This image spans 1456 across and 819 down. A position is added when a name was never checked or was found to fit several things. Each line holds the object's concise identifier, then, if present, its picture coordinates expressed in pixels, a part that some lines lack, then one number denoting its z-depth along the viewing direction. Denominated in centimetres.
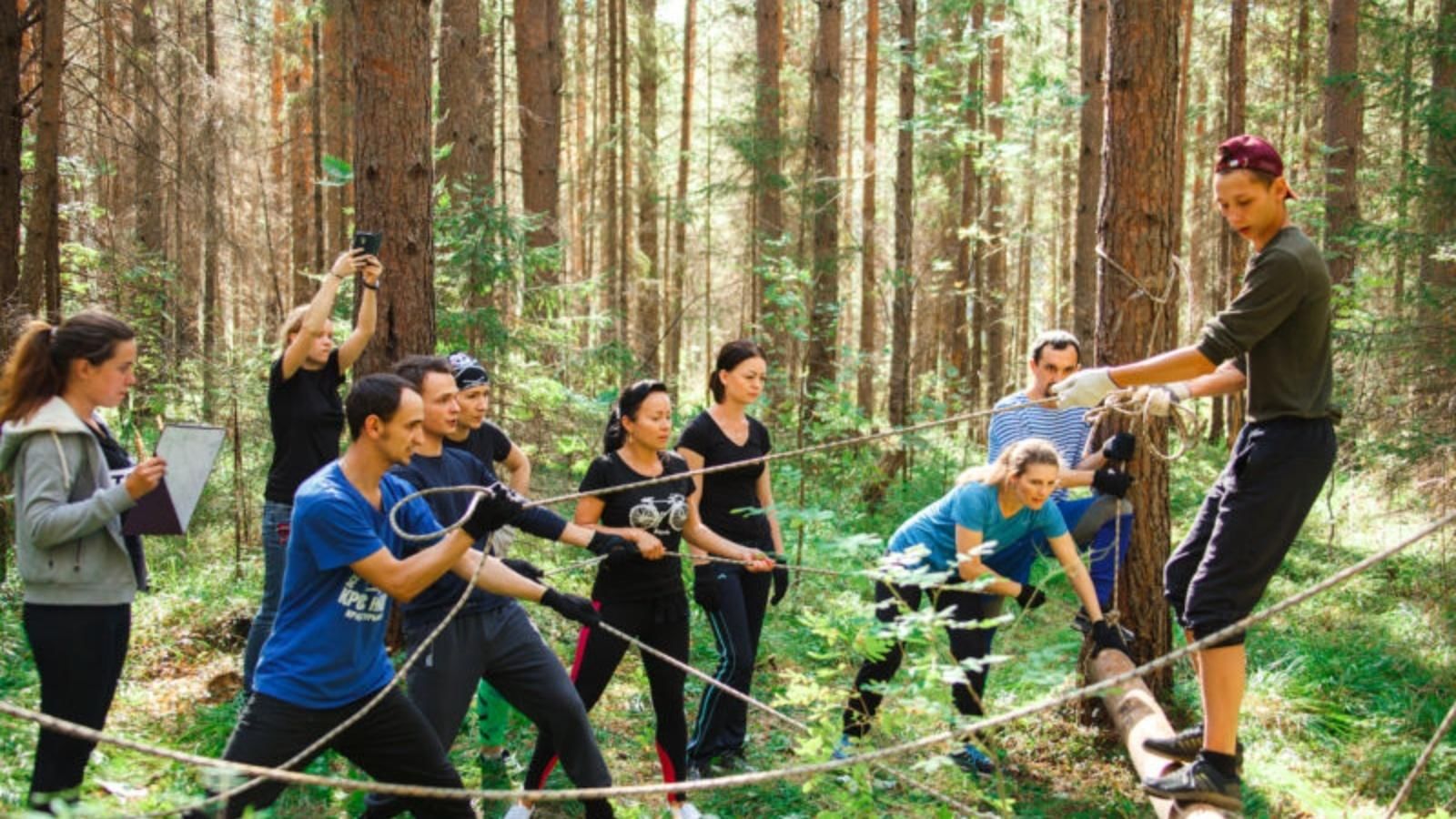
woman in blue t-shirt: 465
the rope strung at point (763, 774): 222
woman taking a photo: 500
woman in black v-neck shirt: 504
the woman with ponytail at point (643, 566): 452
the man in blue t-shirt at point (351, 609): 326
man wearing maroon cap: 351
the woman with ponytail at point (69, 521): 343
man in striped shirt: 550
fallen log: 392
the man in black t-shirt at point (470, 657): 397
